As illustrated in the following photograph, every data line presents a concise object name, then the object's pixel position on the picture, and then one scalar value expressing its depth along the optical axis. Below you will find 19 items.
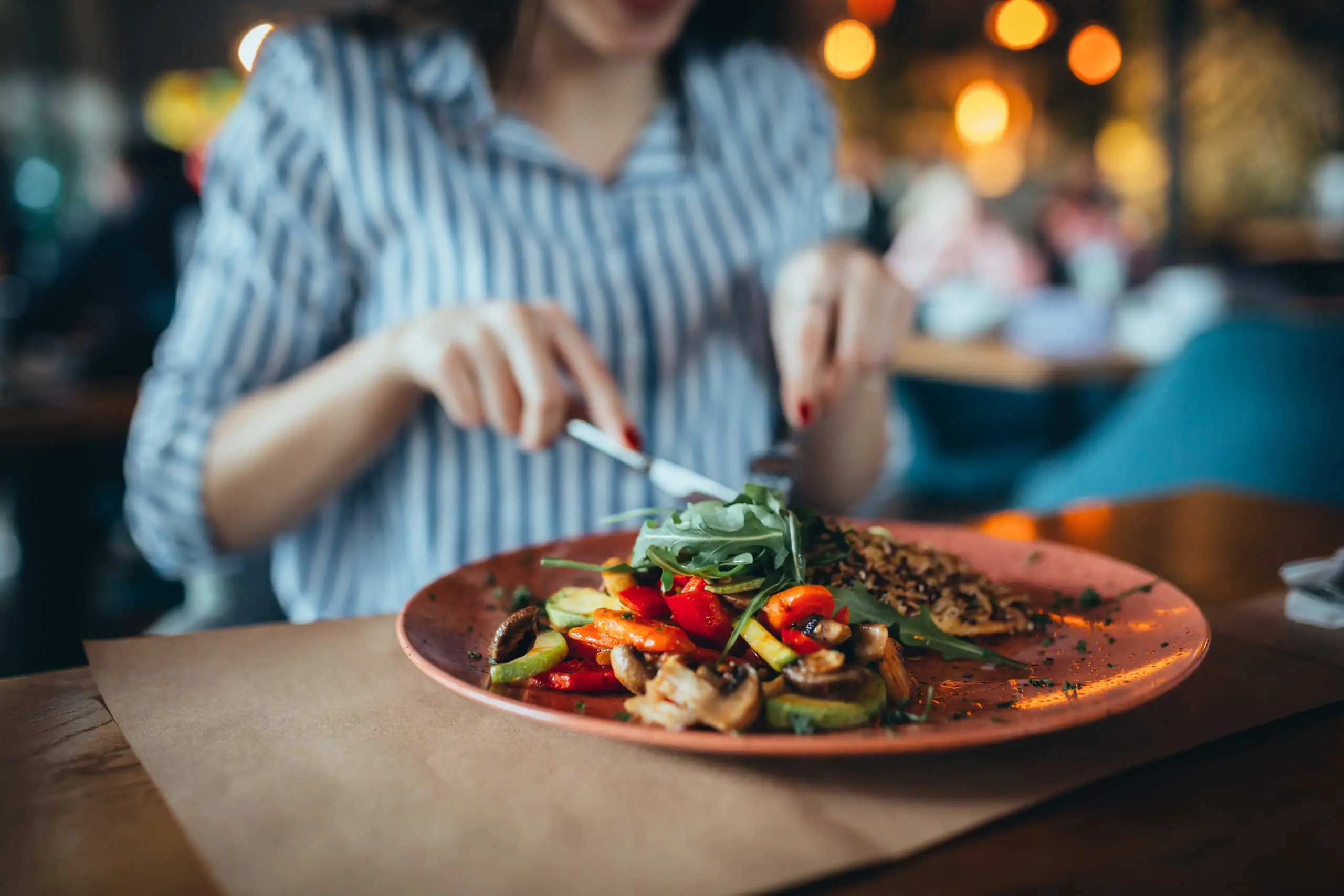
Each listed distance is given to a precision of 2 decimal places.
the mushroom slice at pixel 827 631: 0.66
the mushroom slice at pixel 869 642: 0.66
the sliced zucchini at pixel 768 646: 0.66
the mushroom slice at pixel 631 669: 0.65
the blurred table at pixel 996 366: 3.07
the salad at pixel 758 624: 0.61
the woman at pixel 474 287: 1.28
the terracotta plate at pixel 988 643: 0.56
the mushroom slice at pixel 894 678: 0.65
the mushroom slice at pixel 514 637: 0.70
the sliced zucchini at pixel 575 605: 0.77
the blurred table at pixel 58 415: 2.46
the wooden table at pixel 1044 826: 0.51
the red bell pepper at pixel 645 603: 0.74
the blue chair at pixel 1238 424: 1.99
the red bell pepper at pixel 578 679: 0.68
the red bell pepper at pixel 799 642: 0.67
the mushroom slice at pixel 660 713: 0.59
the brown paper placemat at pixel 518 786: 0.52
